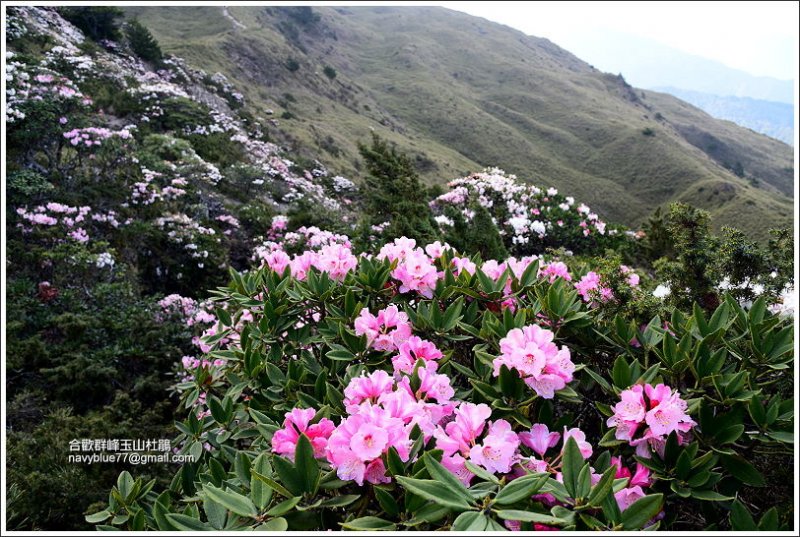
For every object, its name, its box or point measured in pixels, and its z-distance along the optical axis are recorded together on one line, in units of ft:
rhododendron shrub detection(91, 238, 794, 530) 3.30
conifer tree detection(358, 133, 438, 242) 15.76
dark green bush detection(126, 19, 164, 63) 65.77
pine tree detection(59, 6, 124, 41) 58.65
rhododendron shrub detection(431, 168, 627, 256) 19.63
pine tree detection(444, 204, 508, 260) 14.57
